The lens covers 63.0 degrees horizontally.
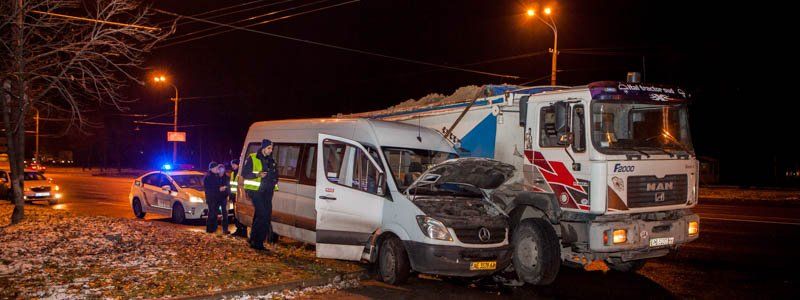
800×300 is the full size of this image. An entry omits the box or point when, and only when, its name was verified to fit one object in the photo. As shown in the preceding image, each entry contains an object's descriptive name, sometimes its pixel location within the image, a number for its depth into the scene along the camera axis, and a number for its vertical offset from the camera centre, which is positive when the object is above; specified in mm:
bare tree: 12039 +1902
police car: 15875 -1081
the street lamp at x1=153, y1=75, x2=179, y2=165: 35372 +3994
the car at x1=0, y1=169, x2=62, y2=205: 22797 -1375
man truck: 8672 -186
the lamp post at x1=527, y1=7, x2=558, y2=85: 21031 +4542
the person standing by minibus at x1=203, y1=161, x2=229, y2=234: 13352 -818
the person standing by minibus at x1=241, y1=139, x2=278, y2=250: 10531 -498
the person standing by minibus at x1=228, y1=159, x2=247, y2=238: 12680 -647
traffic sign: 35531 +901
